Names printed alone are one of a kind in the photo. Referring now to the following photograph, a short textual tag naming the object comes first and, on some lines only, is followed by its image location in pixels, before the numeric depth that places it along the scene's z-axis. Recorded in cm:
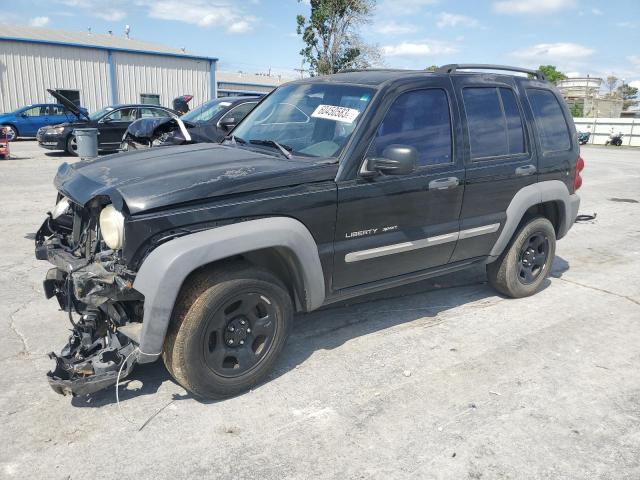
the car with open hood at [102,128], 1598
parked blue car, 2095
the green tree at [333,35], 3073
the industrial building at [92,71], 2555
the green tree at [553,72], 6341
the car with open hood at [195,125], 538
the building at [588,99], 4488
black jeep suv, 300
